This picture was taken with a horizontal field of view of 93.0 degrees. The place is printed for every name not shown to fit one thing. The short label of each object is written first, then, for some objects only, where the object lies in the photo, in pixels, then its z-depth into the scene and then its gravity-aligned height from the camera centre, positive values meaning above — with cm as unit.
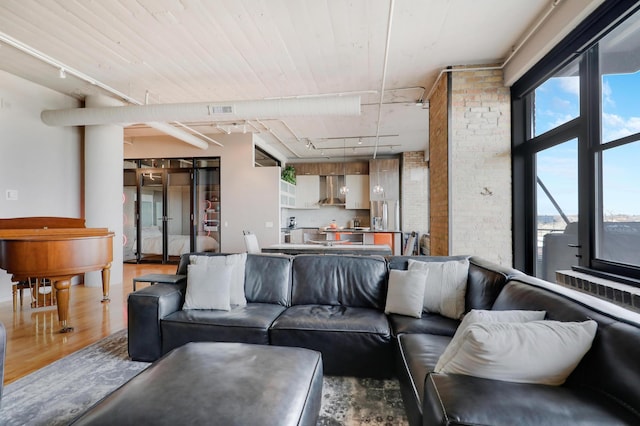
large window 227 +56
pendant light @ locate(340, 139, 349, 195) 894 +147
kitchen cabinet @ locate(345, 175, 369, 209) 930 +65
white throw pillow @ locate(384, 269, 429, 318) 233 -63
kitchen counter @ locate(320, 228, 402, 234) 707 -41
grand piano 283 -36
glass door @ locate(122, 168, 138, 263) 729 -1
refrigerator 874 -8
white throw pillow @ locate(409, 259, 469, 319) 232 -59
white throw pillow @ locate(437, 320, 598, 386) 118 -55
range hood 952 +74
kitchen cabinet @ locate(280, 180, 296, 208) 792 +53
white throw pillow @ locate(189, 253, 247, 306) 267 -49
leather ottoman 113 -75
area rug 178 -119
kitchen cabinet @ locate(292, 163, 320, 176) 953 +141
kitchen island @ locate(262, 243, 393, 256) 445 -54
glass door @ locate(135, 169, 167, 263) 722 +1
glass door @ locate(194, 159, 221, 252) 718 +19
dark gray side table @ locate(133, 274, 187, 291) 273 -59
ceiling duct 401 +141
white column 483 +55
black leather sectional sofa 105 -68
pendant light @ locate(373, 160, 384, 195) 841 +82
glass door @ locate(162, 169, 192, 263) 720 -2
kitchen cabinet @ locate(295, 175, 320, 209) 953 +64
